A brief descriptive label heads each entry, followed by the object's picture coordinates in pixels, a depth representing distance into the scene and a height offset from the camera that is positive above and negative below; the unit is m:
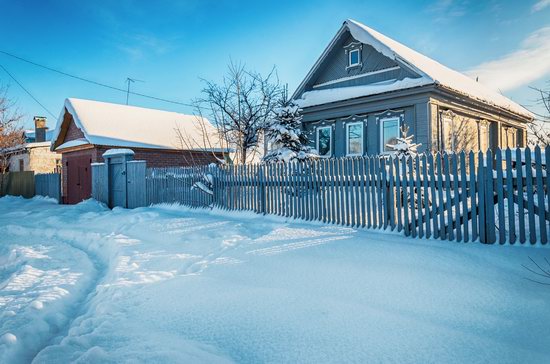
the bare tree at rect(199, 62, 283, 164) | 14.51 +3.11
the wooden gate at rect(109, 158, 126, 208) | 13.21 +0.27
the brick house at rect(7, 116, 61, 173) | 26.25 +2.66
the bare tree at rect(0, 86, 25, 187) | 25.55 +4.22
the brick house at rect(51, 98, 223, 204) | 16.98 +2.68
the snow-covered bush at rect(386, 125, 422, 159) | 10.80 +1.18
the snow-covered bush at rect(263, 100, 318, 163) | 12.46 +1.89
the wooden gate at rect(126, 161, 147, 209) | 12.67 +0.20
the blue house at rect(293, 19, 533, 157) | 13.02 +3.49
